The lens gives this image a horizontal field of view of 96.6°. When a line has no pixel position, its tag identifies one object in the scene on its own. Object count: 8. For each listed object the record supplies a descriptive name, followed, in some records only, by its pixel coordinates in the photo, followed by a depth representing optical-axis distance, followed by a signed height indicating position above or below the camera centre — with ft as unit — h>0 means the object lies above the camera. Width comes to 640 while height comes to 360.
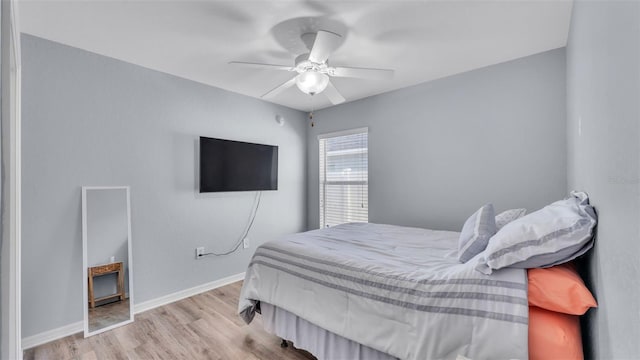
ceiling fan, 7.40 +2.99
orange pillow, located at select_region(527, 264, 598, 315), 3.60 -1.45
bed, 3.87 -1.91
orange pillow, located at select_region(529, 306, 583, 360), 3.64 -2.04
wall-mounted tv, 11.01 +0.63
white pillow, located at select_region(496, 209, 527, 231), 6.67 -0.87
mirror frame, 8.10 -2.85
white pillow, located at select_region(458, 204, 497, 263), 5.39 -1.05
